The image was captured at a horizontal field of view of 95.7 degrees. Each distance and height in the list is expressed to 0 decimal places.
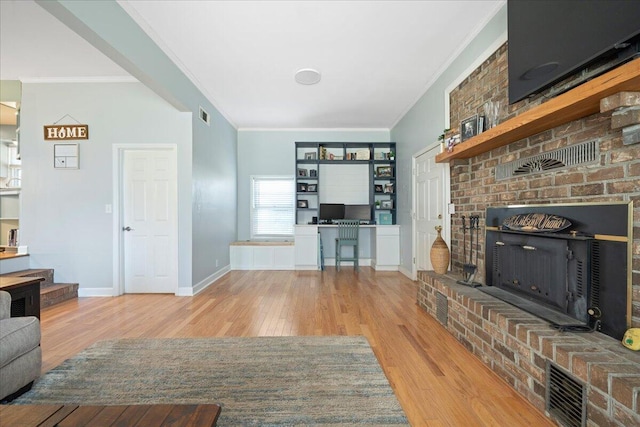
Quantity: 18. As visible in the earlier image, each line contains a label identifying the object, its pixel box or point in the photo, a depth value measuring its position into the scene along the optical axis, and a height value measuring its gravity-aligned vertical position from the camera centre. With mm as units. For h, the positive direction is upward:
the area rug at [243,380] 1537 -1055
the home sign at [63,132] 3865 +1092
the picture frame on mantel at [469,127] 2723 +818
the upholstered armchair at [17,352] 1561 -791
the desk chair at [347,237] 5559 -479
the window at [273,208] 6137 +102
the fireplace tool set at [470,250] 2611 -379
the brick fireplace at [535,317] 1241 -655
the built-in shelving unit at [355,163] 5832 +826
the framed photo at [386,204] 5858 +166
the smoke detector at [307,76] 3568 +1741
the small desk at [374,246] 5410 -639
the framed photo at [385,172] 5809 +809
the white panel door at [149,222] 4004 -118
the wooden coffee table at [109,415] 944 -685
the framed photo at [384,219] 5902 -139
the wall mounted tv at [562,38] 1418 +1003
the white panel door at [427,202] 3596 +133
